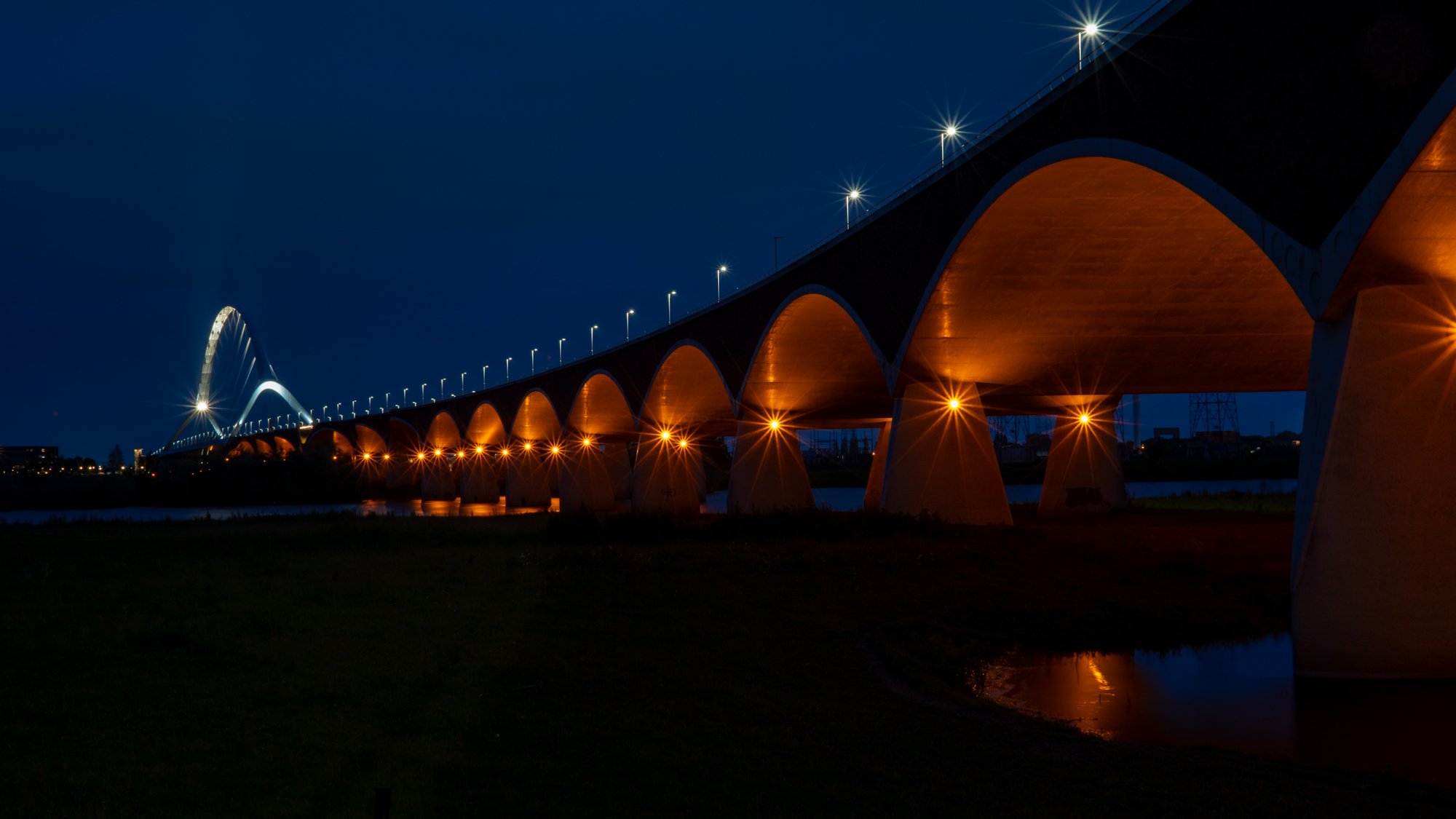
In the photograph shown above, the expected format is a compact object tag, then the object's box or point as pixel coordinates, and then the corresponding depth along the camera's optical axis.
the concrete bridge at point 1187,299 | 14.25
